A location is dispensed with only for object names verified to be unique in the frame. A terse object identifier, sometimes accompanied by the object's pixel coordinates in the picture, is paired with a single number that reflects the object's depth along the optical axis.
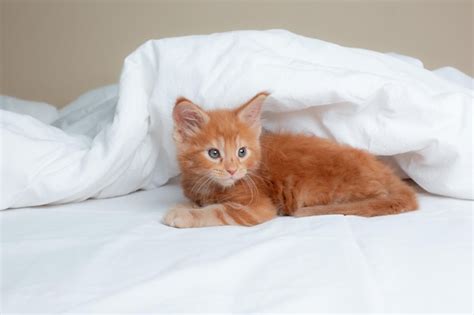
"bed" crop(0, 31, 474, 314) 0.41
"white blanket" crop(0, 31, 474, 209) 0.59
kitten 0.59
